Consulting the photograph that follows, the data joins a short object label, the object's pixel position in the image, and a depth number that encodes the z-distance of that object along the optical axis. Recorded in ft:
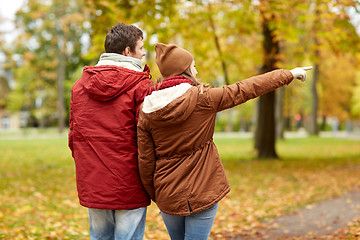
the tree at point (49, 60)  108.58
